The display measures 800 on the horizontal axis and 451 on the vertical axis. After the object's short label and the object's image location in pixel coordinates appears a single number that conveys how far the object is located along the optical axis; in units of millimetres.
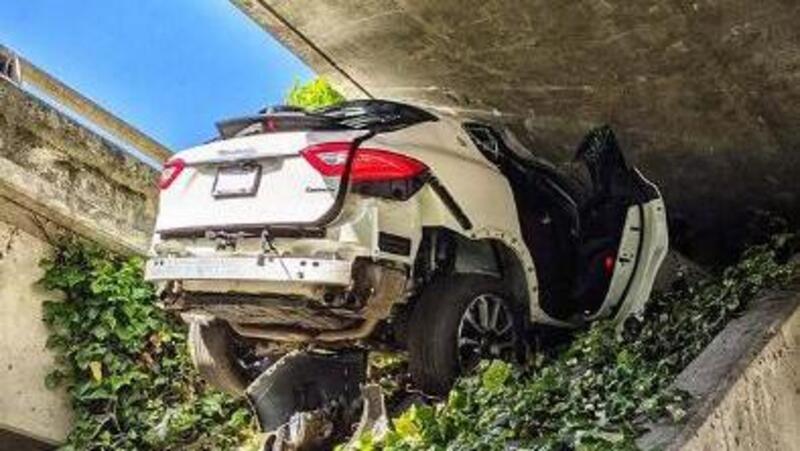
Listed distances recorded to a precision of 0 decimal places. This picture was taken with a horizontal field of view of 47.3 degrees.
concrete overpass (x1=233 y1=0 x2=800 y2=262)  5914
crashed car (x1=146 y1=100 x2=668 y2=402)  4816
